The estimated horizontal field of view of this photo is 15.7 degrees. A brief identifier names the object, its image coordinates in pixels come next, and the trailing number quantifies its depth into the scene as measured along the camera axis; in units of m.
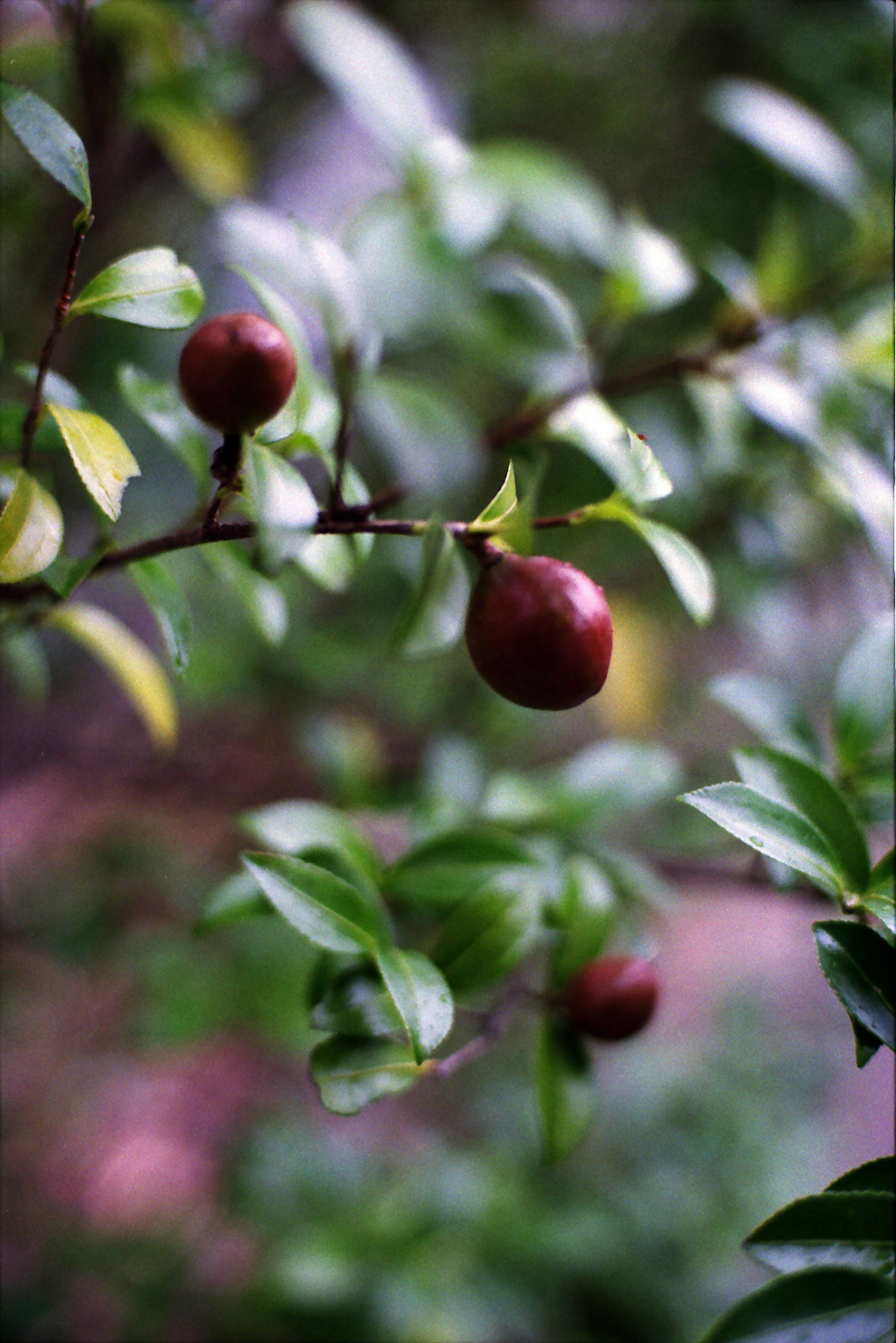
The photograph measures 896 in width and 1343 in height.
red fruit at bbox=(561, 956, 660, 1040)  0.63
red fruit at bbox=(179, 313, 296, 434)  0.56
